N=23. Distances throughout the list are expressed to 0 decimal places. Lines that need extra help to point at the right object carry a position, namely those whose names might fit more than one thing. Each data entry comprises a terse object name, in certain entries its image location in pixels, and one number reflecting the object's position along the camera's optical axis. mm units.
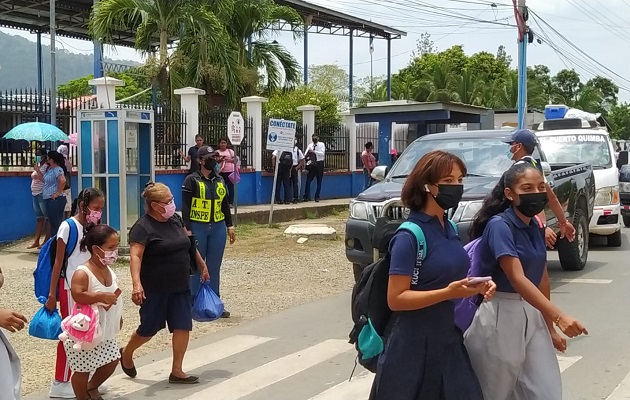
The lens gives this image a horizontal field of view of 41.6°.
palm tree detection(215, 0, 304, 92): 25703
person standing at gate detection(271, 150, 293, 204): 21047
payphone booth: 13297
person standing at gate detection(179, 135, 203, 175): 17511
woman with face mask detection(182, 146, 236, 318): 8188
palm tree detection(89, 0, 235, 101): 21422
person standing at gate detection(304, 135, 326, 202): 22312
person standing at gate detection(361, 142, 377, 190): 24484
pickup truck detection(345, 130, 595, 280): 9188
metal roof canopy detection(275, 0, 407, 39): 37219
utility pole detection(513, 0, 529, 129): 24219
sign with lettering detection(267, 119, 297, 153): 17781
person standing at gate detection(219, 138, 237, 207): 17797
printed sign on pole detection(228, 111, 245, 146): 17375
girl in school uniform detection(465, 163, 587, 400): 3982
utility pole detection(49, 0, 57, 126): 15164
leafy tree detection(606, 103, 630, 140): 86688
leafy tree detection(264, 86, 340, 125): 28031
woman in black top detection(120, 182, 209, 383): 6348
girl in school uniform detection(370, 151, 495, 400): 3684
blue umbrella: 13641
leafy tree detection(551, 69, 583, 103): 78625
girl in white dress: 5648
